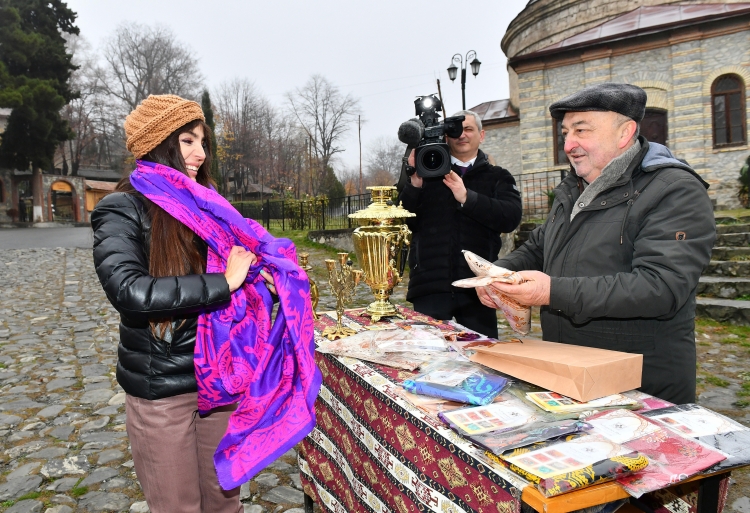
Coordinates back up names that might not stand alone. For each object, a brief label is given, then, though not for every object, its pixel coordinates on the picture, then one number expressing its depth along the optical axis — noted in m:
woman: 1.85
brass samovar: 2.98
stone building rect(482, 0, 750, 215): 14.64
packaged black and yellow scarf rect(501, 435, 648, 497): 1.16
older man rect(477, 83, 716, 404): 1.75
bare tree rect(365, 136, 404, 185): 60.81
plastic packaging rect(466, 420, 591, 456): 1.35
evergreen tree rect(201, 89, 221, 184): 28.77
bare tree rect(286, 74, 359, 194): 45.22
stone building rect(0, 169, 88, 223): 33.78
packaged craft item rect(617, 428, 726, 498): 1.19
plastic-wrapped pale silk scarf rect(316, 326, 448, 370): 2.22
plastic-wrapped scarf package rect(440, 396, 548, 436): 1.46
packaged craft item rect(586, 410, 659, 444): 1.38
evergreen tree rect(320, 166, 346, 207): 33.30
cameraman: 3.25
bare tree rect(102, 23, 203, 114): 43.78
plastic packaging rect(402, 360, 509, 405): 1.67
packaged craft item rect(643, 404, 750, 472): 1.28
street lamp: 16.84
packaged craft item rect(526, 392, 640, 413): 1.55
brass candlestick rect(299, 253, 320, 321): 2.85
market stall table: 1.28
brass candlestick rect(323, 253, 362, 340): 2.97
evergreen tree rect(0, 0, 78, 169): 30.52
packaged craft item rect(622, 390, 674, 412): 1.61
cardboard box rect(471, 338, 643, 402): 1.59
